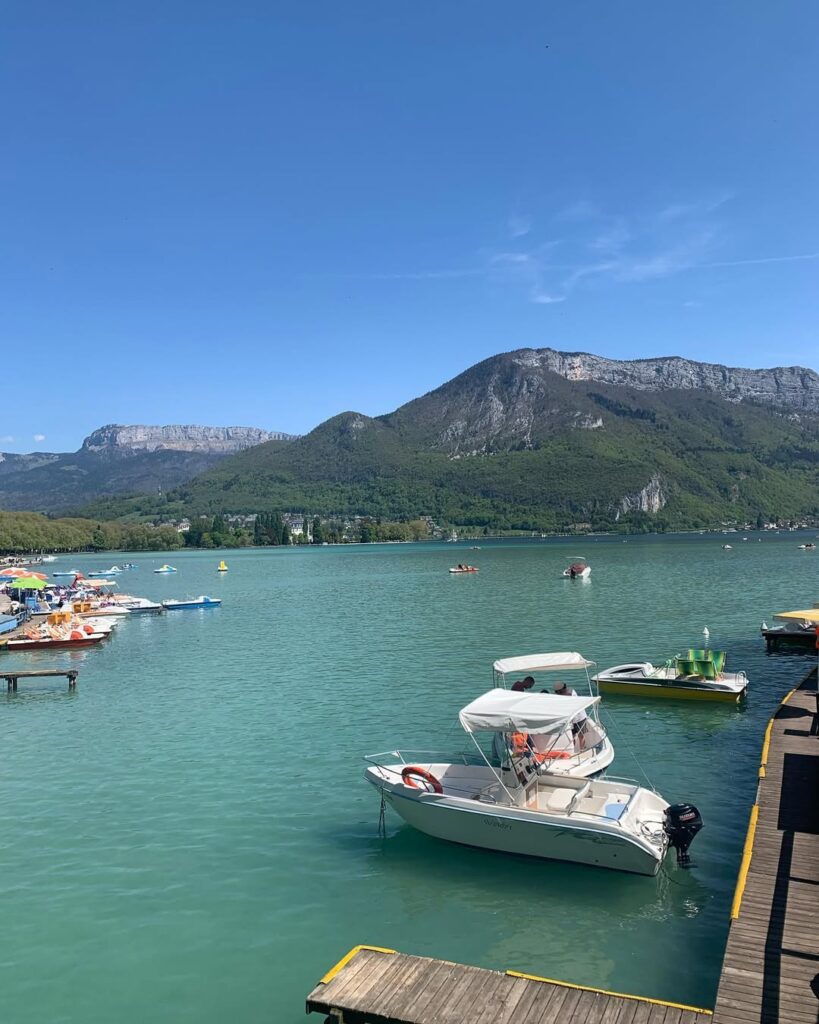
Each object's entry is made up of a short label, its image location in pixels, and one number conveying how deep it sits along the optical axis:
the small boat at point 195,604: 81.06
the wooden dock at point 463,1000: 9.98
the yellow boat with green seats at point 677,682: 30.94
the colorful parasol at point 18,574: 69.19
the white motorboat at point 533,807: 15.54
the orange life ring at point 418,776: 17.75
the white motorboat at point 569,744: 19.58
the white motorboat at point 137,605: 78.06
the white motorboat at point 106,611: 73.54
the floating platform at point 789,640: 42.59
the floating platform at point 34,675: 38.72
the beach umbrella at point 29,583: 65.32
